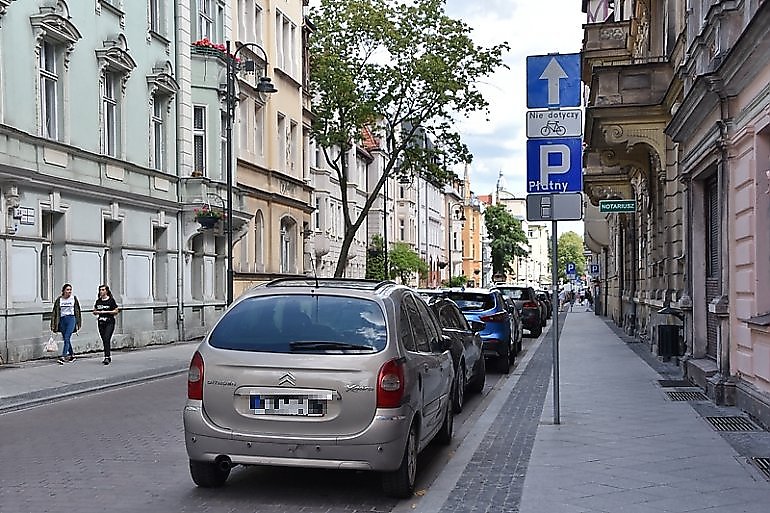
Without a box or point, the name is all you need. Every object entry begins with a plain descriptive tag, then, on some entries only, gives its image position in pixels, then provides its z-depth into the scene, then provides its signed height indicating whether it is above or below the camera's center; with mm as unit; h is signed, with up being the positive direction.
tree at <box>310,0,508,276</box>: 35594 +7185
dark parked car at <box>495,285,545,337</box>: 32219 -1297
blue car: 18547 -975
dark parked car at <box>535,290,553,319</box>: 43331 -1706
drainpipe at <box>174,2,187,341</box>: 27766 +835
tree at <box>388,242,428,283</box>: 63522 +398
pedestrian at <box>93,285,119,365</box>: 19594 -870
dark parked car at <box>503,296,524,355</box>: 21391 -1413
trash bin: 17219 -1324
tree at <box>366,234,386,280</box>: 59650 +582
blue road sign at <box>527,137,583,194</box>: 11164 +1171
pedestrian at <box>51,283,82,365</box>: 19125 -908
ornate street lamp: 25969 +4155
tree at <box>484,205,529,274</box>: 107312 +3296
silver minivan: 7094 -889
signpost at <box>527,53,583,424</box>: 11133 +1452
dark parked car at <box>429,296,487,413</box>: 12273 -1164
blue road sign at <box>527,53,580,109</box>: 11133 +2135
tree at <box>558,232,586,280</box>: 164625 +3038
